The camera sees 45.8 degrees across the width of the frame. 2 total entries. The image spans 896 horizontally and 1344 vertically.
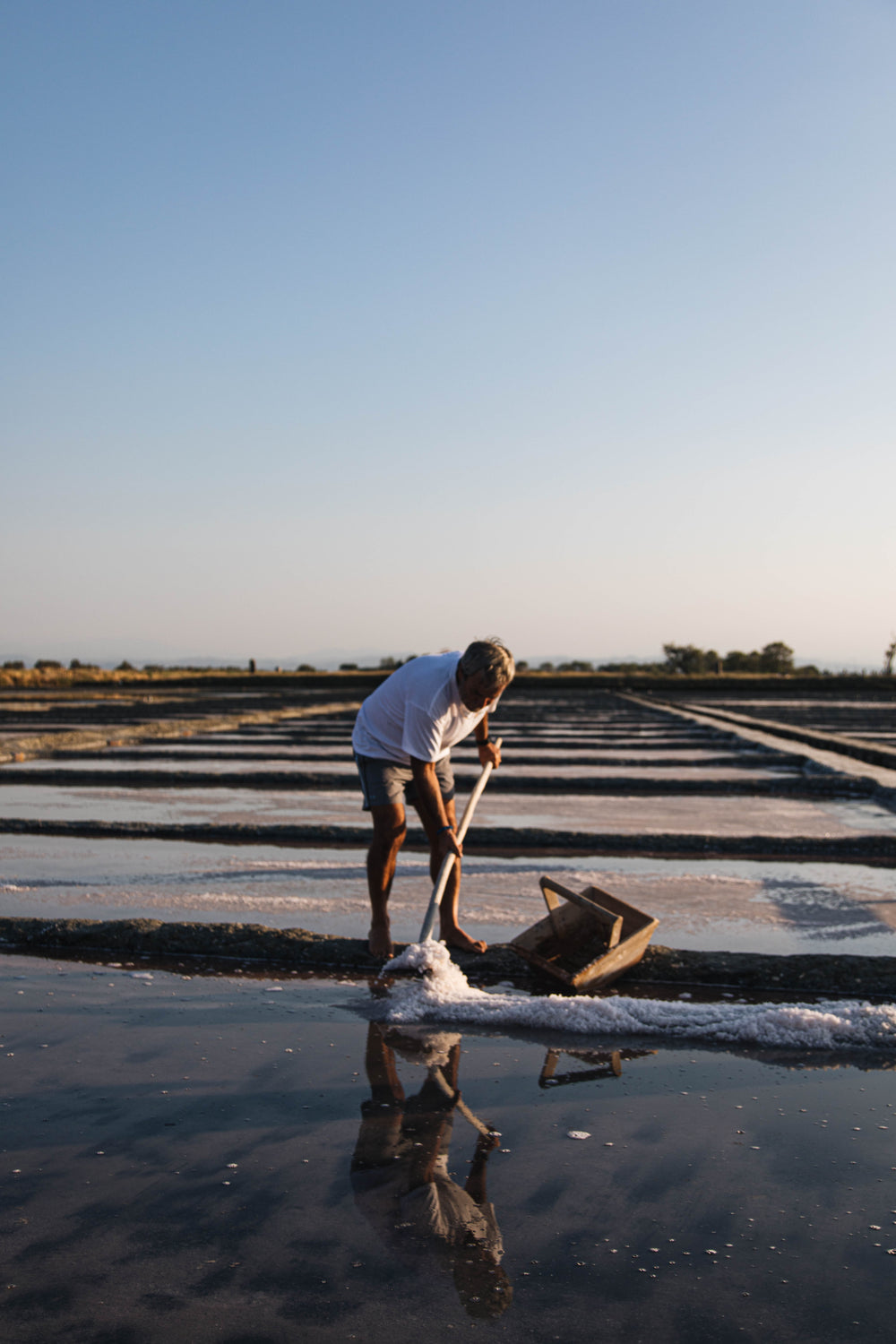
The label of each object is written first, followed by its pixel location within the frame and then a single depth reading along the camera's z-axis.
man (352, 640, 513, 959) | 3.70
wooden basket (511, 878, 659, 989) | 3.45
